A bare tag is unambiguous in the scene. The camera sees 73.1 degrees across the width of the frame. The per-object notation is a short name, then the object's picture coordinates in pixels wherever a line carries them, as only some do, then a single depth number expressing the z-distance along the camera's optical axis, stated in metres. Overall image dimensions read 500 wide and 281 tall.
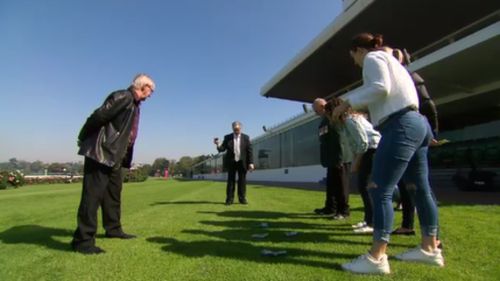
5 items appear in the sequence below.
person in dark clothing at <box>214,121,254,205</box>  8.01
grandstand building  13.95
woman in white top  2.58
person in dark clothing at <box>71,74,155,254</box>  3.45
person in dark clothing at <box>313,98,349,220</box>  5.32
